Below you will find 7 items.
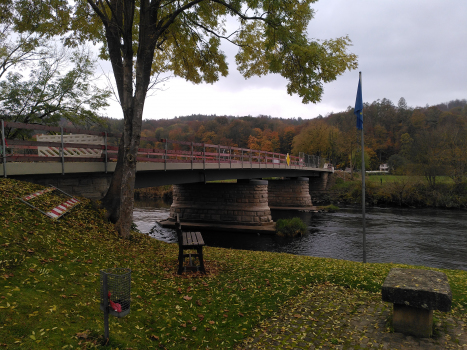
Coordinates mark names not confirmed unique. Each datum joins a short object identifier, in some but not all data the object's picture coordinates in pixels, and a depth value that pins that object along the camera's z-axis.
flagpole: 10.95
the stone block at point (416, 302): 4.77
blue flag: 11.45
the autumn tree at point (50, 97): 17.25
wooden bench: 7.35
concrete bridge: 9.85
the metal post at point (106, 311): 3.75
